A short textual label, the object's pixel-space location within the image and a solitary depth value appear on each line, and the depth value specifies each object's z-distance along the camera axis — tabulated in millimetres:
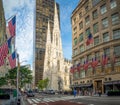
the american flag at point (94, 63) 26842
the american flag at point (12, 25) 10978
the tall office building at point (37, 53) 81115
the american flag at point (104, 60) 25393
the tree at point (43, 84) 69498
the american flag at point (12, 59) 13640
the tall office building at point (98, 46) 26489
